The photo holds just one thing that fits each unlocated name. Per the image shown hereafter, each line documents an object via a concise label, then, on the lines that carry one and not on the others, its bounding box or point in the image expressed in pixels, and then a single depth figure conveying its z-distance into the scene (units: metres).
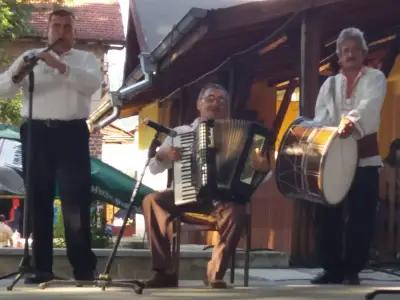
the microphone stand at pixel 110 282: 6.43
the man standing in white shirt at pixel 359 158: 6.99
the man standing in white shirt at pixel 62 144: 6.82
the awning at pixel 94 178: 13.55
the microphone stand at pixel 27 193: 6.56
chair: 7.00
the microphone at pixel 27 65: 6.45
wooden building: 8.91
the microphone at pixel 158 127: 6.59
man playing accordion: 6.79
